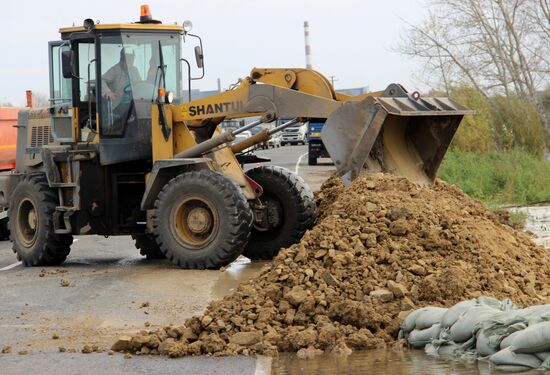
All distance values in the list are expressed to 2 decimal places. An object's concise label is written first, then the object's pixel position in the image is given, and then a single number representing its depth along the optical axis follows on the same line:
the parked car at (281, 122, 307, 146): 100.36
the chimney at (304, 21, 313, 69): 107.66
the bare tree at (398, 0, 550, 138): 49.35
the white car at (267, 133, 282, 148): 90.22
